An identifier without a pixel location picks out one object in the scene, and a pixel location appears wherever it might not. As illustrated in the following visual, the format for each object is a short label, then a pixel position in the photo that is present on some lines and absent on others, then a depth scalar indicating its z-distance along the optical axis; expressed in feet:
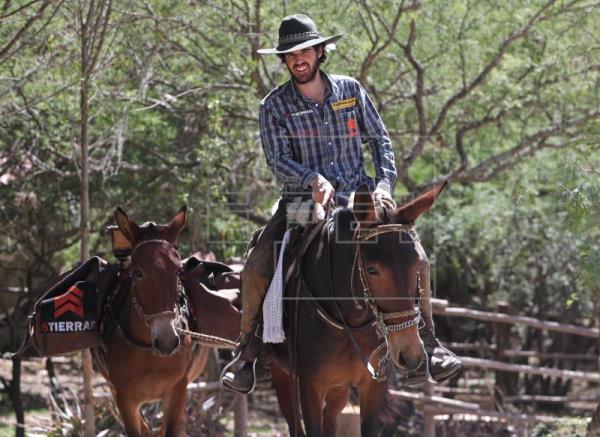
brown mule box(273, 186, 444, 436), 35.29
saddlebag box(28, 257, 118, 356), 48.91
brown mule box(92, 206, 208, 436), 45.70
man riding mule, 41.50
